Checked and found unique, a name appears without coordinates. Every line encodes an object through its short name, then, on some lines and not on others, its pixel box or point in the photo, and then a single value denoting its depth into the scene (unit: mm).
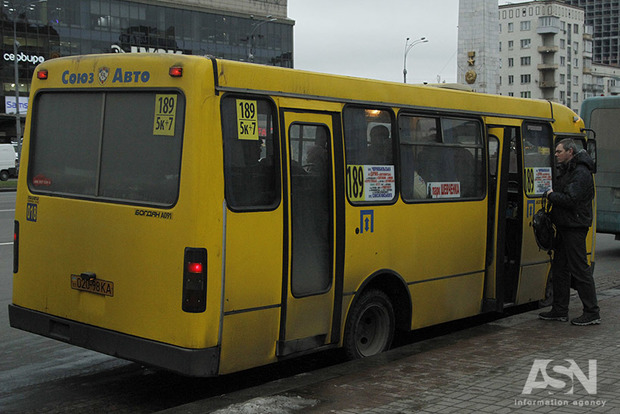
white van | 45938
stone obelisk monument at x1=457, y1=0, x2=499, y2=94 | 51375
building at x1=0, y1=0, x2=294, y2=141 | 71562
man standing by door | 8320
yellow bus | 5688
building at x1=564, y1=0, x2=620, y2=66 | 185125
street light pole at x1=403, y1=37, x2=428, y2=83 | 53400
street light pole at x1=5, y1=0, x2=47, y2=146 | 66338
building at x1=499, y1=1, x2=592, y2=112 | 117062
